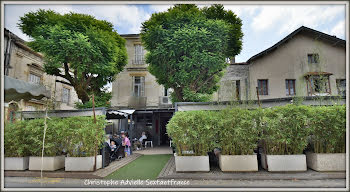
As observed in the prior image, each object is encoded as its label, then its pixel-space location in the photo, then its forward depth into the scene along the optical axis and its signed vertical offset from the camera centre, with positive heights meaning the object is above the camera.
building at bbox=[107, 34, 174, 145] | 15.93 +0.22
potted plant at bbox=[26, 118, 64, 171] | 5.82 -1.53
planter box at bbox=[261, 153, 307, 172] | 5.15 -1.85
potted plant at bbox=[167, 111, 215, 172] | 5.45 -1.24
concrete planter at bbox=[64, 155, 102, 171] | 5.73 -2.10
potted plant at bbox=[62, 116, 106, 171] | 5.75 -1.40
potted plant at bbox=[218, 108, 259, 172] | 5.29 -1.28
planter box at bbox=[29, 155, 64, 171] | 5.82 -2.13
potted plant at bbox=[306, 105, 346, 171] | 4.96 -1.11
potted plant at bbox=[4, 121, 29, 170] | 5.90 -1.64
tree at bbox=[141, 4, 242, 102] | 9.16 +2.81
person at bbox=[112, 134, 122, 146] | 8.06 -1.91
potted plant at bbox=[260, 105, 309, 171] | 5.16 -1.09
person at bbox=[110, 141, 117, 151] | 7.58 -2.07
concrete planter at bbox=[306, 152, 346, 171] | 5.01 -1.77
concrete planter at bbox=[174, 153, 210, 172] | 5.43 -1.98
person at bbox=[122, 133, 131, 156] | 9.15 -2.47
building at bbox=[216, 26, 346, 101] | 6.10 +1.55
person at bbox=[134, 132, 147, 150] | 11.98 -3.06
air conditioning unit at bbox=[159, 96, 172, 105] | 16.17 -0.31
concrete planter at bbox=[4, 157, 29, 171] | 5.94 -2.15
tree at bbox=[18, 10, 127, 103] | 9.59 +2.91
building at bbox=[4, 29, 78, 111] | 11.78 +2.29
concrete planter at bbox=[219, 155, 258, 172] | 5.28 -1.90
